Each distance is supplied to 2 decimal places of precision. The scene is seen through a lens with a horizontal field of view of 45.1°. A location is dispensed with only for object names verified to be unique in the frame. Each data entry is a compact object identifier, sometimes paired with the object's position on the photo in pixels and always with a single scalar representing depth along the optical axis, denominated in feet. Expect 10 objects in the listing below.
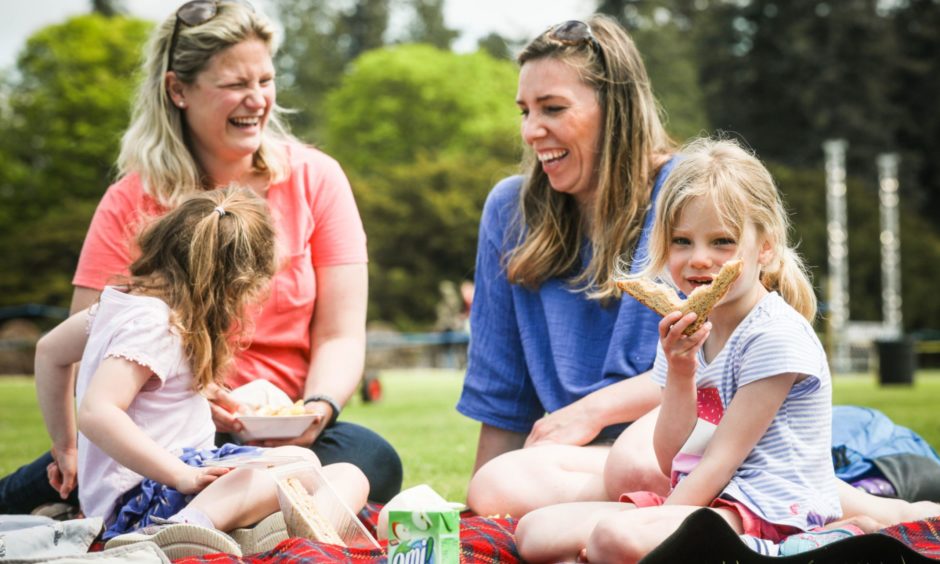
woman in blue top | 12.89
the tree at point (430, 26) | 164.25
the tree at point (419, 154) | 116.26
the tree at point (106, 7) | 144.05
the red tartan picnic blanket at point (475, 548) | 9.48
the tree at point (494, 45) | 158.61
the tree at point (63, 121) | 117.80
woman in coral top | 13.87
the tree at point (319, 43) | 155.02
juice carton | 8.27
